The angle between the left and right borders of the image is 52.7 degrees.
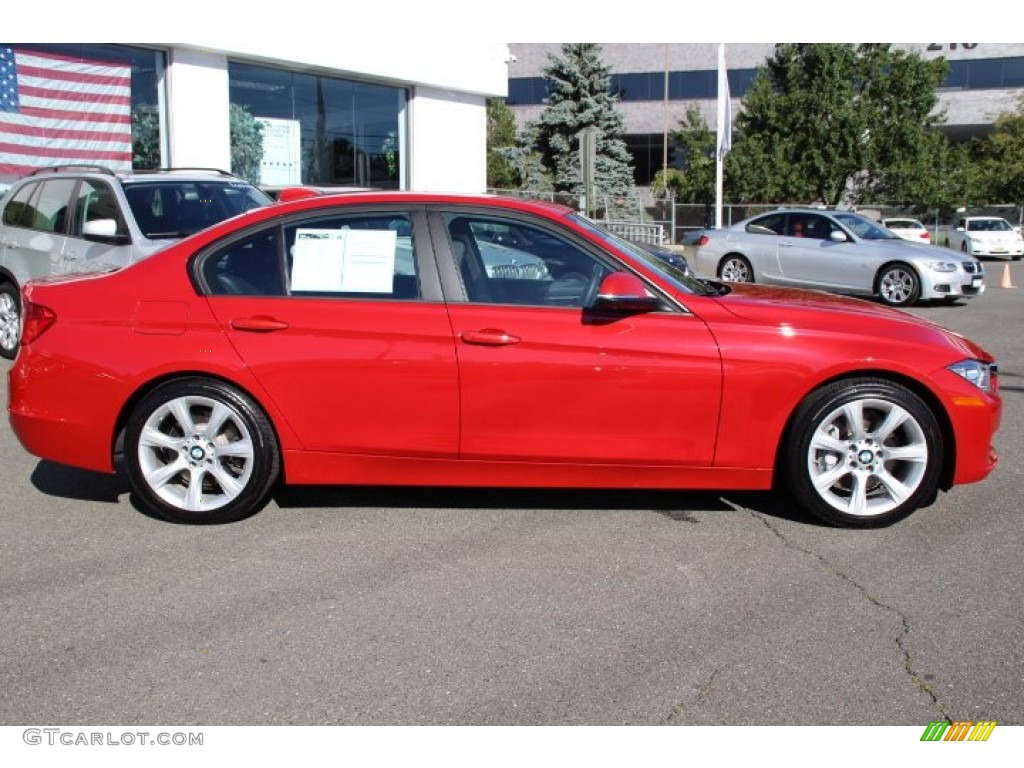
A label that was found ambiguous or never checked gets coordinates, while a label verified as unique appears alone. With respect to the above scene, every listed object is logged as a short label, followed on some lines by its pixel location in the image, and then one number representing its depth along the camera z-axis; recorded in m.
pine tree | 40.31
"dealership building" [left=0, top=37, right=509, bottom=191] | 15.12
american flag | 14.65
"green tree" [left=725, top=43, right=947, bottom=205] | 40.41
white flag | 24.83
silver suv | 8.45
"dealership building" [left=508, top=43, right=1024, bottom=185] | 49.28
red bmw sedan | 4.80
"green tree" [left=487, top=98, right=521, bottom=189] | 41.94
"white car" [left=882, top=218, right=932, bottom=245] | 31.09
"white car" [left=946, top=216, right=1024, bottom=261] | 30.83
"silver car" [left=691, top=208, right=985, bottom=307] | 15.23
